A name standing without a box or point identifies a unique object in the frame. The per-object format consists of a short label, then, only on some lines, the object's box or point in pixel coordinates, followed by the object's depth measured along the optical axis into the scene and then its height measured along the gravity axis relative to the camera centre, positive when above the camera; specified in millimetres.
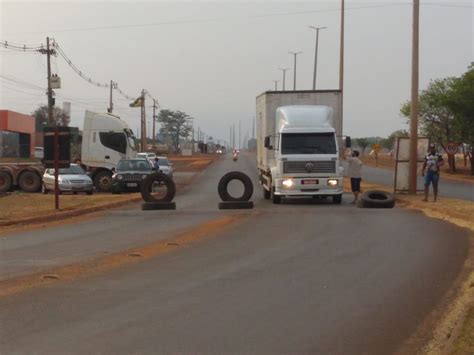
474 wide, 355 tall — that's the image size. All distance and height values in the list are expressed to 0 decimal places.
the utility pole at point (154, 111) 110388 +6136
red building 69256 +1497
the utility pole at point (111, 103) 73706 +4970
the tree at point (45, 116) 103356 +5038
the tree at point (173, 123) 182250 +6753
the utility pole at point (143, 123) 84025 +3058
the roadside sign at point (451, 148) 50803 +273
